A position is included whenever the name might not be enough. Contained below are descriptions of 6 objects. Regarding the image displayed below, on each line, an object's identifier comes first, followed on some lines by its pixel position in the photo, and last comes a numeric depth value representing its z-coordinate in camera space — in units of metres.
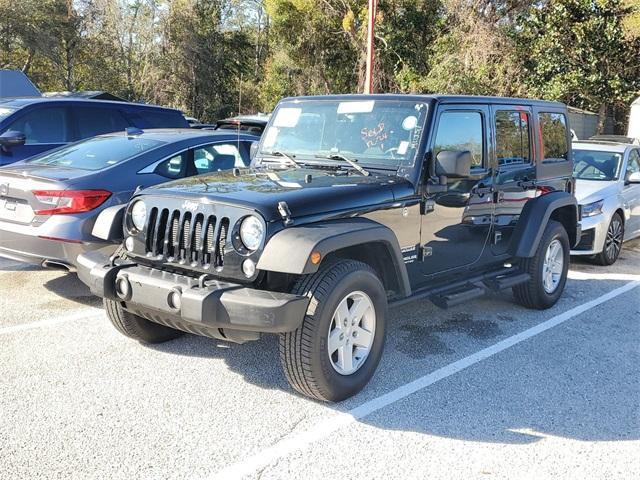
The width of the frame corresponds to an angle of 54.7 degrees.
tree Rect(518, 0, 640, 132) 19.66
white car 7.54
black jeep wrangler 3.44
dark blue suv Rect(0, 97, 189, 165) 7.14
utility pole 16.61
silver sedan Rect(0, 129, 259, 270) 5.17
